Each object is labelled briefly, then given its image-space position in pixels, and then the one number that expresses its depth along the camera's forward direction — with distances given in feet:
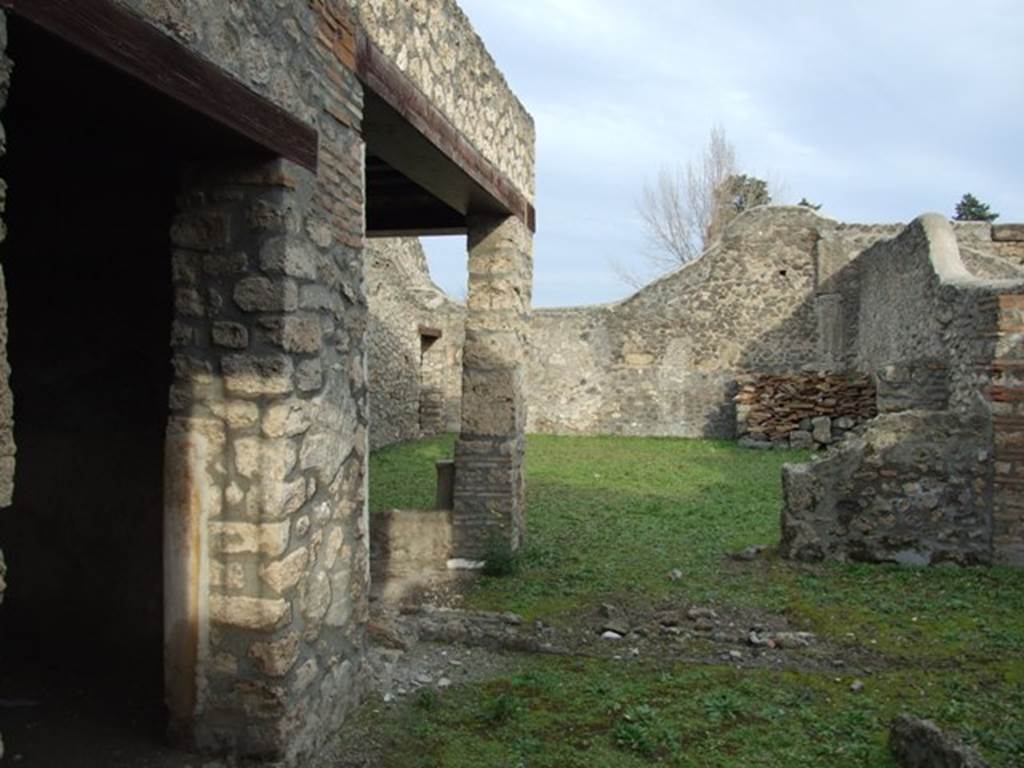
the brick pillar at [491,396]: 22.26
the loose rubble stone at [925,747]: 9.90
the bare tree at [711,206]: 100.99
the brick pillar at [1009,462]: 20.77
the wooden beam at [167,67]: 6.94
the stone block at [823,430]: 48.11
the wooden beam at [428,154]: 13.60
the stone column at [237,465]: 10.26
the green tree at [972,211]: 105.50
